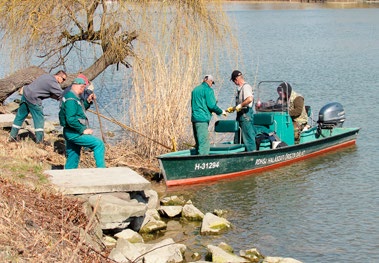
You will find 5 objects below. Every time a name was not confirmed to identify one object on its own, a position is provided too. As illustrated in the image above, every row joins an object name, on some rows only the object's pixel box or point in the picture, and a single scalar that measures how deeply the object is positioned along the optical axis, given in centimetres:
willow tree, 1457
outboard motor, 1692
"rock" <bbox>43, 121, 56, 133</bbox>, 1668
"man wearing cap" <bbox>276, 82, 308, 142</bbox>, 1572
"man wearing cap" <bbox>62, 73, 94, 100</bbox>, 1282
